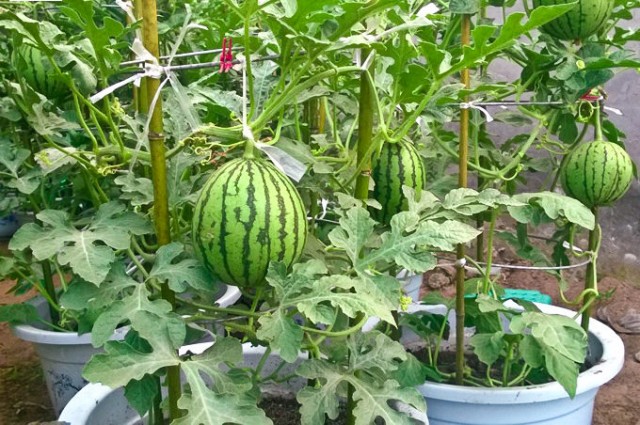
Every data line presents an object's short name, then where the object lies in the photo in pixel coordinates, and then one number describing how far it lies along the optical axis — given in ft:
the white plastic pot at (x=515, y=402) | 6.15
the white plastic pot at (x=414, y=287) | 10.69
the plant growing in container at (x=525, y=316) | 5.30
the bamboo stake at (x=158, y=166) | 3.89
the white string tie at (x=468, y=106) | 5.60
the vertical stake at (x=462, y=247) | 5.55
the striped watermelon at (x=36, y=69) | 5.58
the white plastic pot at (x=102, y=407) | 5.22
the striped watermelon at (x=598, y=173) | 6.43
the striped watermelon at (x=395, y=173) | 5.06
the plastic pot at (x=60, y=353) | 7.42
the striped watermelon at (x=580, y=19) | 5.67
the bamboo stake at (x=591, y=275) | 6.71
